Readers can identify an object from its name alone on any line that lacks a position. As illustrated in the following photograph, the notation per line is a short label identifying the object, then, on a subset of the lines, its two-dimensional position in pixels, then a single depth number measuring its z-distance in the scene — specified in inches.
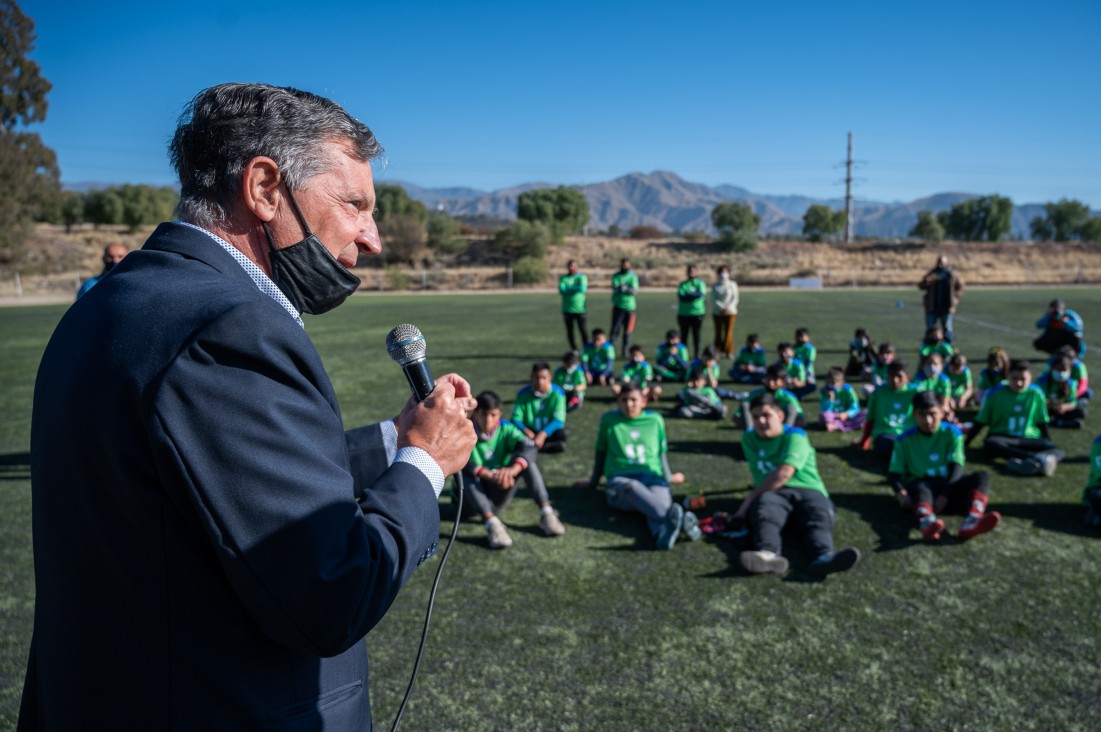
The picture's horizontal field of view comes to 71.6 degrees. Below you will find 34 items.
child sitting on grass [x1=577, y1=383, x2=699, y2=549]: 217.0
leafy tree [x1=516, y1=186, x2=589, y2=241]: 2568.9
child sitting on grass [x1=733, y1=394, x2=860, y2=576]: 183.2
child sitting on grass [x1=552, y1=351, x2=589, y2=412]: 383.6
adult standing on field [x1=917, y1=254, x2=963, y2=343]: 506.3
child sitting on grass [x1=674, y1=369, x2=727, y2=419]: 360.8
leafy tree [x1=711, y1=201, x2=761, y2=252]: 2289.6
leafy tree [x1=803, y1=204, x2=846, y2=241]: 3228.3
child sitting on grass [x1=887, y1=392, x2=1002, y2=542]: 214.8
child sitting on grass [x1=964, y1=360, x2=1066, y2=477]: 279.6
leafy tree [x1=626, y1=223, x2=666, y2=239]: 3142.0
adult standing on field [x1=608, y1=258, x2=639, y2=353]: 544.1
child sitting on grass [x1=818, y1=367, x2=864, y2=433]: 340.5
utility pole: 2772.1
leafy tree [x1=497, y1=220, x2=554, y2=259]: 2068.2
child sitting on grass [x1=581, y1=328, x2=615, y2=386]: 445.7
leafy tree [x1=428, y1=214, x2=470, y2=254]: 2201.0
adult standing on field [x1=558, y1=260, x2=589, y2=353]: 546.0
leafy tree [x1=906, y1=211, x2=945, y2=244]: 3095.5
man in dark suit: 39.1
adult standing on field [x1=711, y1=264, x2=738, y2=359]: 514.3
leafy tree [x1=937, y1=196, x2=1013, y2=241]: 3132.4
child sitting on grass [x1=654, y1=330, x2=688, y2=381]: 458.3
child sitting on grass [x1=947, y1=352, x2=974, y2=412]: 364.5
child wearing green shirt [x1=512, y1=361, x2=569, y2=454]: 297.0
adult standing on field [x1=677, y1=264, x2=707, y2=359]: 512.4
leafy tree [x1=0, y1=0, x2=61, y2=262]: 1537.9
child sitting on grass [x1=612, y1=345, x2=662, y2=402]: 407.2
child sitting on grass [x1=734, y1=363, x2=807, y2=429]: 308.3
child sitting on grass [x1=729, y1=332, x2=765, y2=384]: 451.2
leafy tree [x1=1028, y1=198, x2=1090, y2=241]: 3024.1
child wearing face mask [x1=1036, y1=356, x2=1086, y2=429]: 333.7
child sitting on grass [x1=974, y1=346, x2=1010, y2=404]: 354.6
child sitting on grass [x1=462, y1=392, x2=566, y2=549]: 212.5
